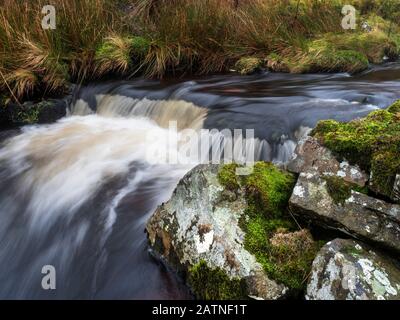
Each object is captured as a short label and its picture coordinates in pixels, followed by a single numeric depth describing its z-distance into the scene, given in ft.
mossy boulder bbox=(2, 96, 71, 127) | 21.31
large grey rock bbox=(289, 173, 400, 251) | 7.89
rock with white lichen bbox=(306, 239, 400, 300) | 7.13
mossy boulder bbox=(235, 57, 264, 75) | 25.53
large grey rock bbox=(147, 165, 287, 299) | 8.16
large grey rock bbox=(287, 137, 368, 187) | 8.94
